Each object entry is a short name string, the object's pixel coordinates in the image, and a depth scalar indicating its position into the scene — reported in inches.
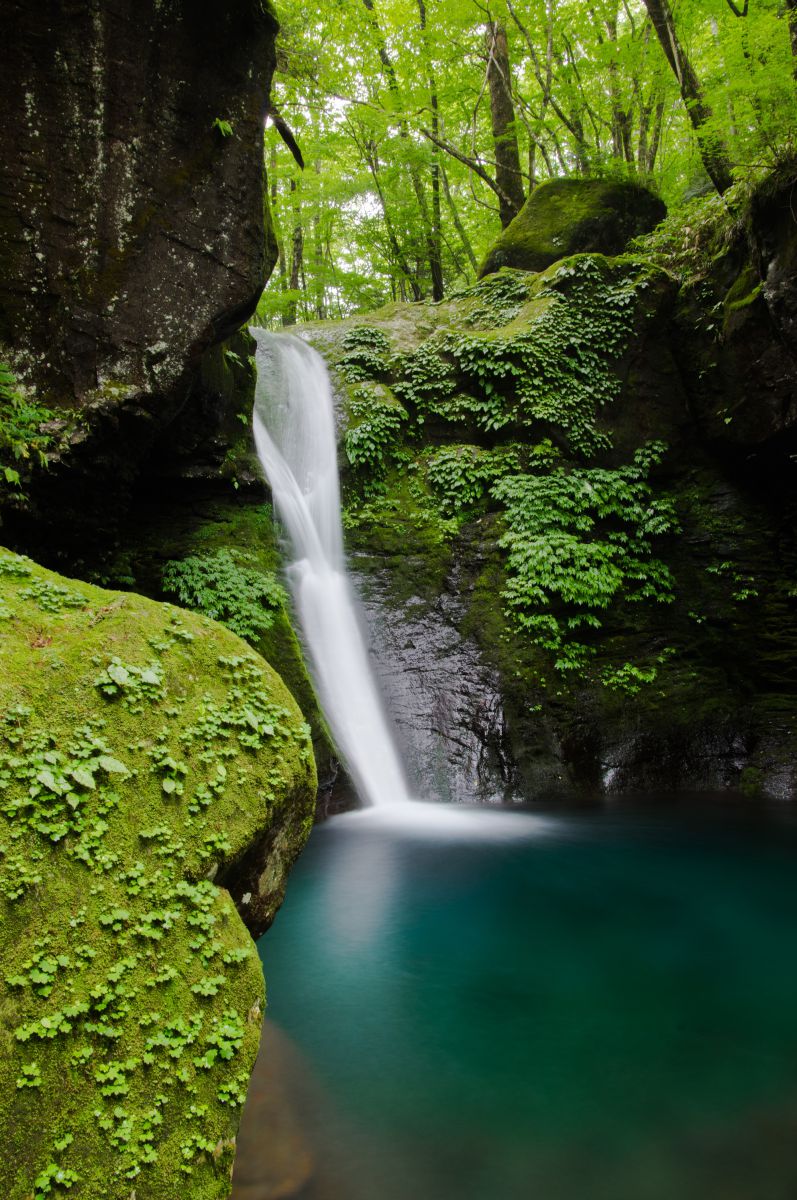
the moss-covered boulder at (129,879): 84.1
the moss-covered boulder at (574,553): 326.6
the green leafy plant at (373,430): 390.3
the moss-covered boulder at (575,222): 484.4
